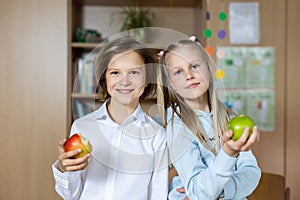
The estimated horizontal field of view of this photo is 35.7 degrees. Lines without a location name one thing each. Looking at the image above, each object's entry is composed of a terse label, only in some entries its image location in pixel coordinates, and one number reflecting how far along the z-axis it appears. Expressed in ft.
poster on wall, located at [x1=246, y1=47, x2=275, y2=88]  9.59
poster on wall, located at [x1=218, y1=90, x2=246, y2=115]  9.68
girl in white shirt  3.62
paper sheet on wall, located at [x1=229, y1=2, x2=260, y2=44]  9.59
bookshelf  9.41
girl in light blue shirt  3.65
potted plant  10.16
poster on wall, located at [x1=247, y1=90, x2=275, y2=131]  9.66
